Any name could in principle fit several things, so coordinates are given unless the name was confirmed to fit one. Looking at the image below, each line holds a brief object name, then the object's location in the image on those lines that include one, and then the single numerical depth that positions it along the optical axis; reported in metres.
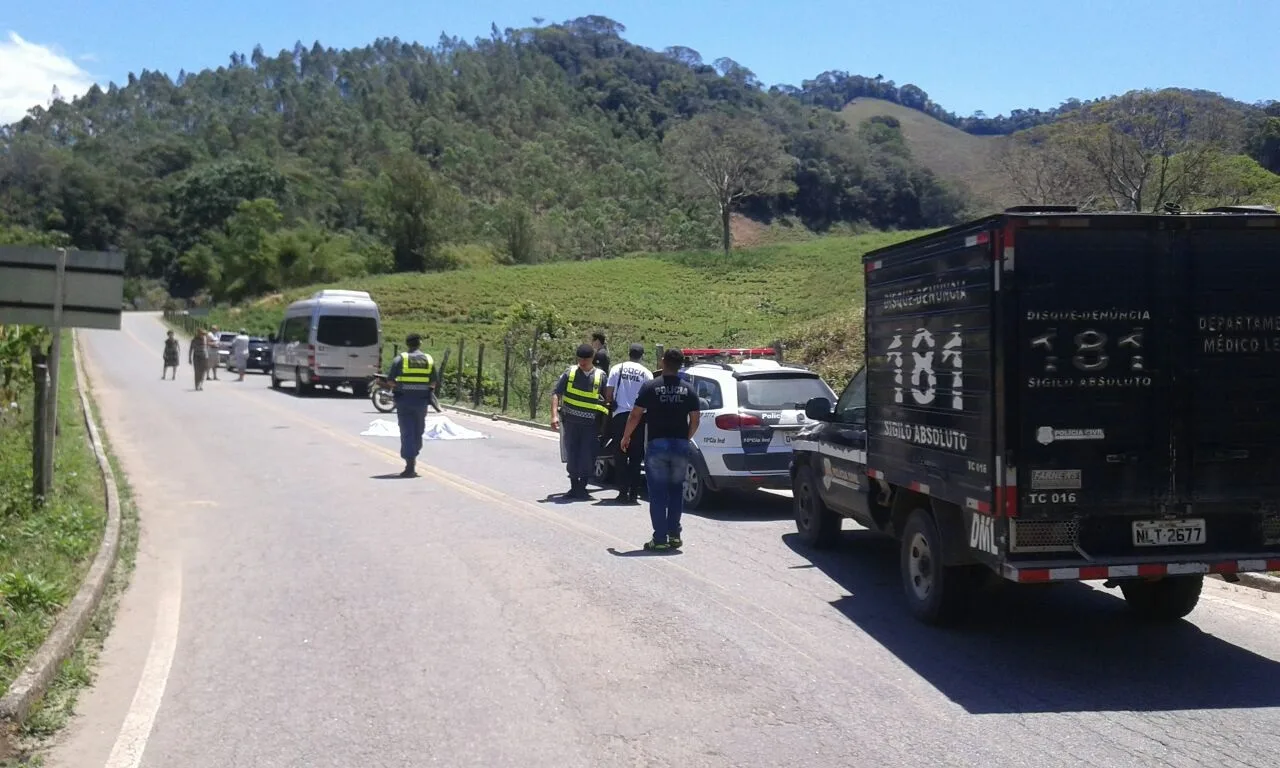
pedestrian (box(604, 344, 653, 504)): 12.95
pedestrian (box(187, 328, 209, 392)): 33.91
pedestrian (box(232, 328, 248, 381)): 41.62
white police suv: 11.71
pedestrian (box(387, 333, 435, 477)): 15.09
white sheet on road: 20.95
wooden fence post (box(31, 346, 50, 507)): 11.21
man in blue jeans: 10.02
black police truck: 6.58
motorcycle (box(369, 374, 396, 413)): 27.53
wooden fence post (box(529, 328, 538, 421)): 24.69
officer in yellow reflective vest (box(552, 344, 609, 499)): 13.12
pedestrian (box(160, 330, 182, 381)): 40.03
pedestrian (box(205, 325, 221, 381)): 41.12
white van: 31.67
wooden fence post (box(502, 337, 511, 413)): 26.31
